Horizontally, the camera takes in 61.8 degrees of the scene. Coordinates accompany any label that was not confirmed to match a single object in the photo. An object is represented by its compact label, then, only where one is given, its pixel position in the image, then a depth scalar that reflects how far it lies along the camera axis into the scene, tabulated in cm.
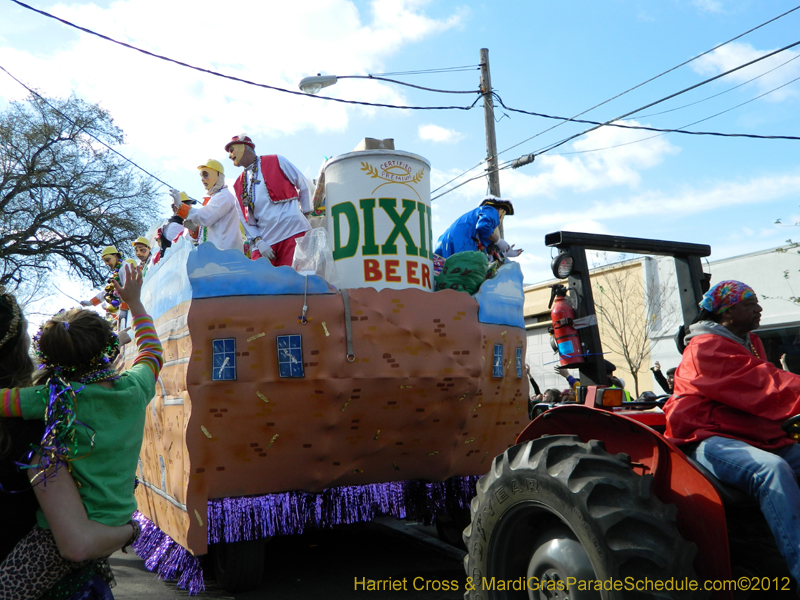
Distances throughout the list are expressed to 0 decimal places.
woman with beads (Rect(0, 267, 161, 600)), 186
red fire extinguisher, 340
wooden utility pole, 1157
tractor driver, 227
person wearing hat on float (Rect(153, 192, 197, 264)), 572
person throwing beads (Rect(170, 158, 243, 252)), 486
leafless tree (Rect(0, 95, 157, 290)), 1952
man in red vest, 502
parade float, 400
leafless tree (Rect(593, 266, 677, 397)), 1869
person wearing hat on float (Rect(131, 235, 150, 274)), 747
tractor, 221
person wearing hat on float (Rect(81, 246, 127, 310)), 773
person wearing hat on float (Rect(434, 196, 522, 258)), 572
